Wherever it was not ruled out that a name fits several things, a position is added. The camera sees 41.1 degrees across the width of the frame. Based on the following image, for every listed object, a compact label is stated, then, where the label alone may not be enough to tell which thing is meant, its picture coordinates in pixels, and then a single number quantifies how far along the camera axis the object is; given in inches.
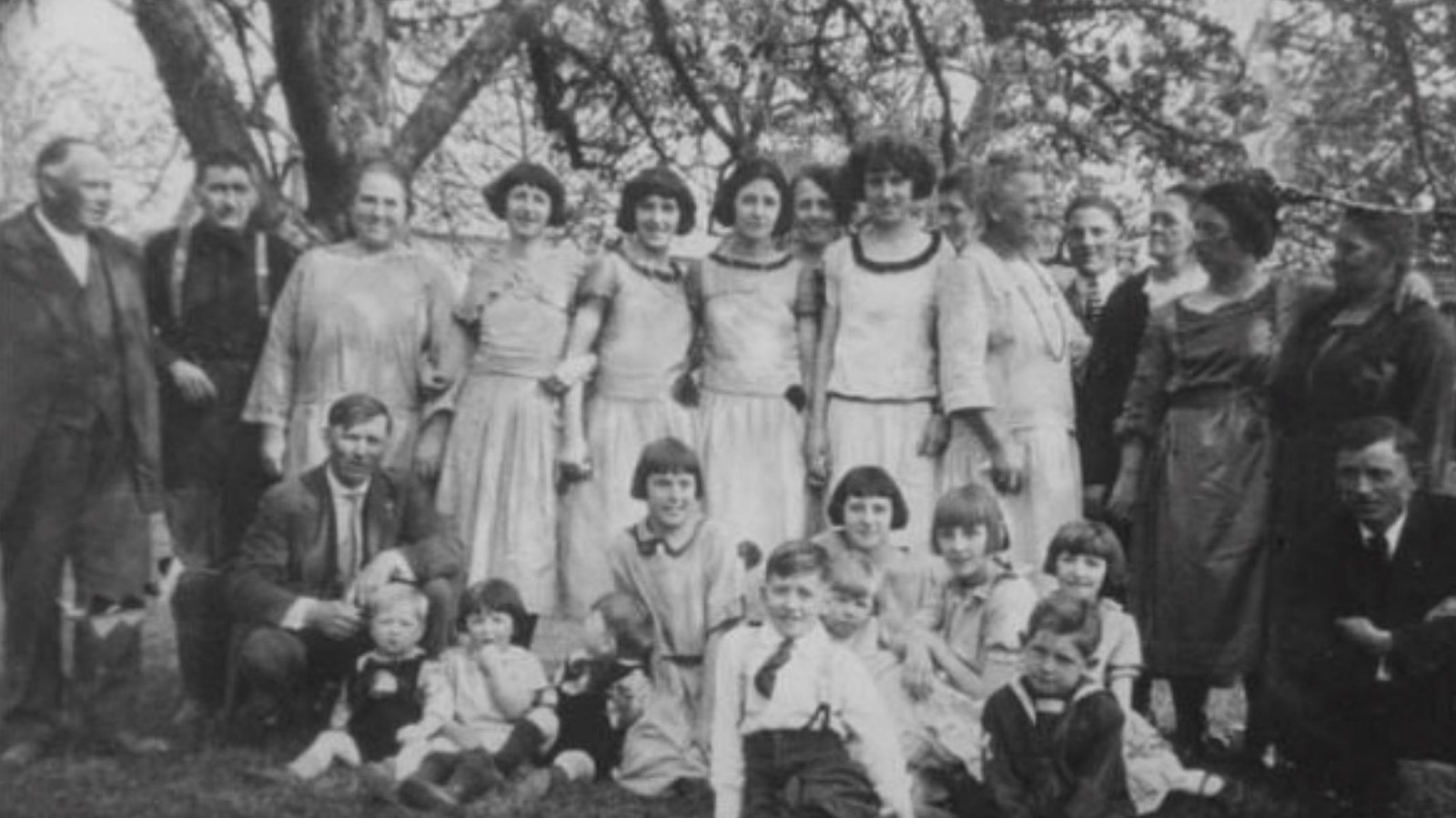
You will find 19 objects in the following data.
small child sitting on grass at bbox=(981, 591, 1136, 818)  200.8
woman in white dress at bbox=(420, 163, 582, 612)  260.7
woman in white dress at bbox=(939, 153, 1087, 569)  245.1
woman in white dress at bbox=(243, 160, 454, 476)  260.1
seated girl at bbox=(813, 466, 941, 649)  230.7
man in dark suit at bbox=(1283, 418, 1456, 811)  212.4
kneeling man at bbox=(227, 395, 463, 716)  236.4
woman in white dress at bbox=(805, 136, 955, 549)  249.0
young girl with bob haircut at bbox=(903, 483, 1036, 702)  225.5
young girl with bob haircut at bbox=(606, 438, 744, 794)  237.3
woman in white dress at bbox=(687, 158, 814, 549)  254.2
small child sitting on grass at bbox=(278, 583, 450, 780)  226.8
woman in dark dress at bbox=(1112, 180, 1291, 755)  240.5
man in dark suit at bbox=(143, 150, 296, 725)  258.4
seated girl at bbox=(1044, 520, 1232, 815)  214.8
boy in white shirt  199.6
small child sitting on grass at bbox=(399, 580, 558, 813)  218.7
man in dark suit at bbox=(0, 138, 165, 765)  228.4
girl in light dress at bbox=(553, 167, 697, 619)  260.8
